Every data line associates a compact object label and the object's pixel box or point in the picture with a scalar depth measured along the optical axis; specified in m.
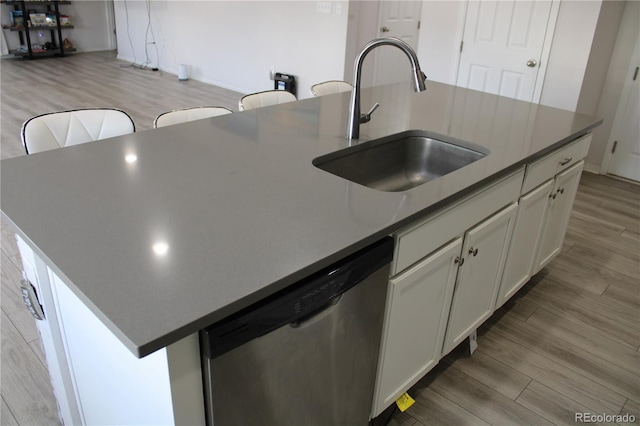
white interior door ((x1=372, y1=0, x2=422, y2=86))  5.47
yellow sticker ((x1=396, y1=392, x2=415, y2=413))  1.91
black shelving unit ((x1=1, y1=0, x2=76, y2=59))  7.67
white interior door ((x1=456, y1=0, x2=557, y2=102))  4.41
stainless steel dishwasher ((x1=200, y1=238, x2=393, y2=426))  1.07
